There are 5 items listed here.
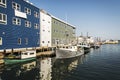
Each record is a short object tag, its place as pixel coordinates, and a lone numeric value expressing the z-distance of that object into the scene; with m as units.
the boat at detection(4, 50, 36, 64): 16.53
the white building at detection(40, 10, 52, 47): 28.02
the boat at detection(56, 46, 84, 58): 23.15
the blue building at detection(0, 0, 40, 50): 18.62
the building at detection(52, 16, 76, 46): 33.15
